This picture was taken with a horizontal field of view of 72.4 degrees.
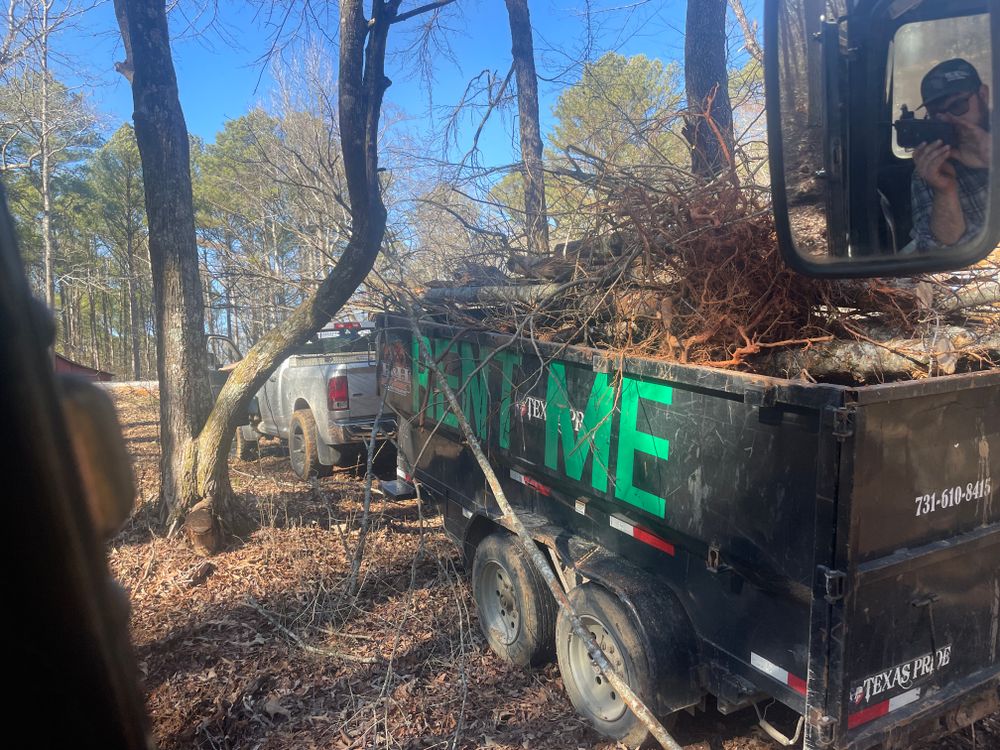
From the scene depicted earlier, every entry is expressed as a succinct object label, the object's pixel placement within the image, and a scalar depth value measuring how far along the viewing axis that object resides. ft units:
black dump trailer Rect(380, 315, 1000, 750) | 7.92
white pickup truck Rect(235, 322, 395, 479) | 27.73
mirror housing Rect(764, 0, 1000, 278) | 5.50
